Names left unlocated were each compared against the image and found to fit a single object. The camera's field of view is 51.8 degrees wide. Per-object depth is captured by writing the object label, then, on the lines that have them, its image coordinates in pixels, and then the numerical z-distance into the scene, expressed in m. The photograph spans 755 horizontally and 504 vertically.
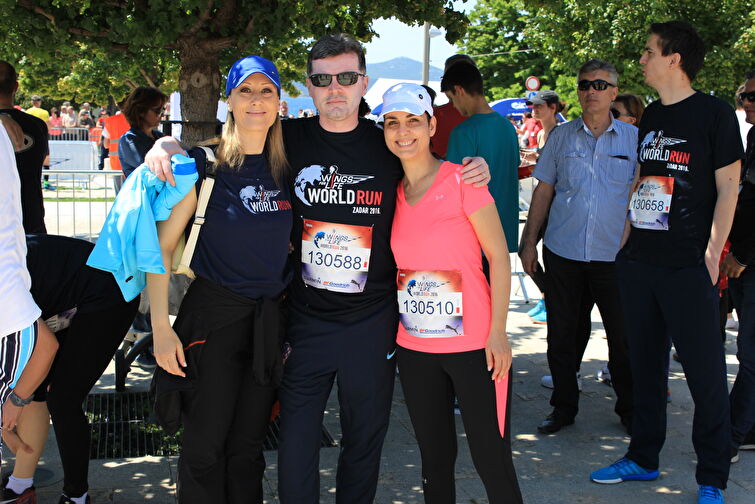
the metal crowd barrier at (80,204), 11.37
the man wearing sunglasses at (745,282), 4.29
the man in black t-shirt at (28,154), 4.87
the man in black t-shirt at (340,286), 3.18
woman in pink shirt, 3.15
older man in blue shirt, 4.73
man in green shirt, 4.69
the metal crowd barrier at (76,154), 21.58
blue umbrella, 24.34
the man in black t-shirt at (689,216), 3.77
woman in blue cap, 3.11
